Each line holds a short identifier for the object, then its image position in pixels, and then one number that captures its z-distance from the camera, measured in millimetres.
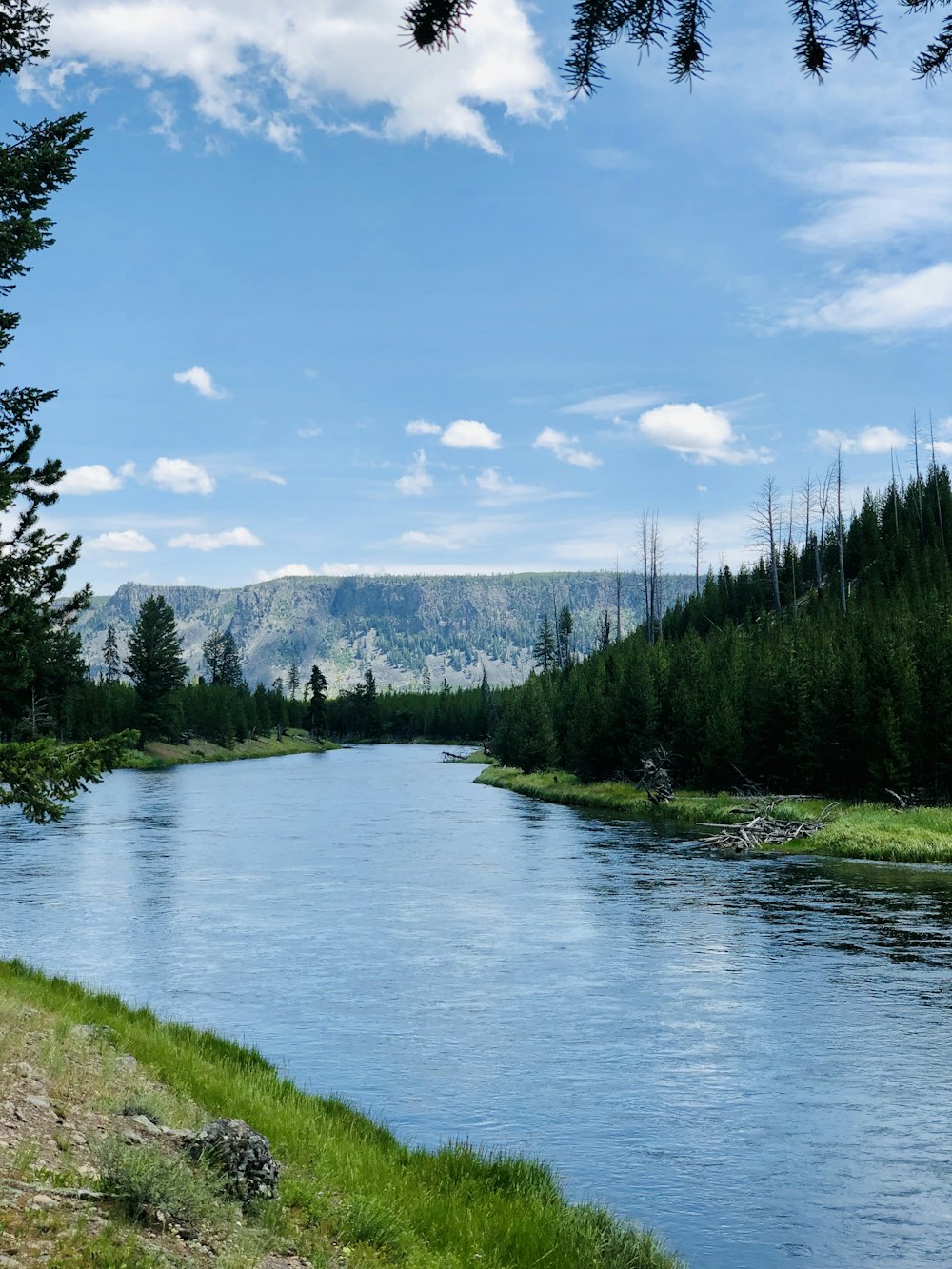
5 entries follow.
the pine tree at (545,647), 175500
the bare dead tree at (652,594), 132000
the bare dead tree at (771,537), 113050
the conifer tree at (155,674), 135625
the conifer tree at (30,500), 17766
